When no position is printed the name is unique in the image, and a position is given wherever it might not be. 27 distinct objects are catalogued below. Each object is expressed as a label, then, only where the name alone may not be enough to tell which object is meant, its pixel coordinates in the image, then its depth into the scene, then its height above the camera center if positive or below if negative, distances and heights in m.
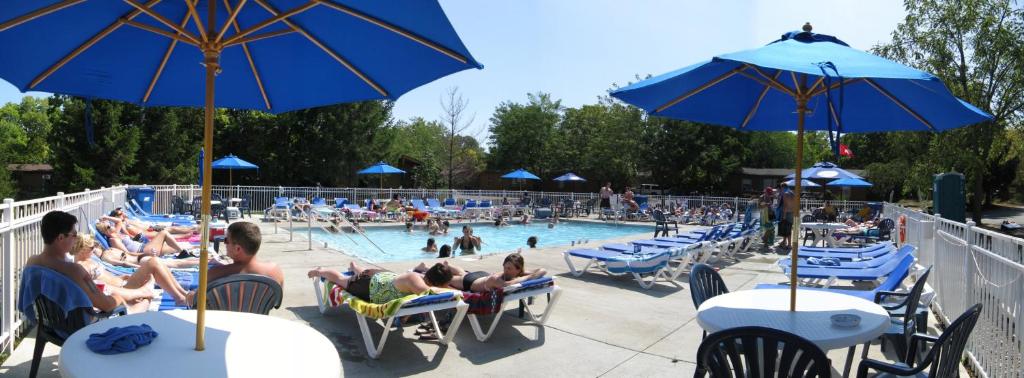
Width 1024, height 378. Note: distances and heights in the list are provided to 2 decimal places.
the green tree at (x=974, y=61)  22.06 +5.17
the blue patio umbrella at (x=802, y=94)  3.41 +0.77
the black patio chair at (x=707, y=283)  4.35 -0.71
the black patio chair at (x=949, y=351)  2.68 -0.73
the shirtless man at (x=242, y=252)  3.88 -0.47
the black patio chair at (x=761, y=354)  2.31 -0.67
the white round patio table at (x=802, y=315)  3.09 -0.74
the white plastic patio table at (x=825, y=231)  12.15 -0.90
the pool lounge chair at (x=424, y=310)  4.36 -0.95
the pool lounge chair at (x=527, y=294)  4.96 -0.96
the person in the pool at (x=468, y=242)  11.87 -1.15
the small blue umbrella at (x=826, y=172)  15.07 +0.53
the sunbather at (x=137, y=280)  4.20 -0.76
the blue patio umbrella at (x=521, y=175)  29.11 +0.59
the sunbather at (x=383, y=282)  4.65 -0.83
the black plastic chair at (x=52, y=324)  3.44 -0.87
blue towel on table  2.28 -0.64
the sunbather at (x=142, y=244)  7.10 -0.79
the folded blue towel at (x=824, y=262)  7.53 -0.91
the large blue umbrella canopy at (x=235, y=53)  2.79 +0.78
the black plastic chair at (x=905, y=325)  4.05 -0.99
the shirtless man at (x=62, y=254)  3.50 -0.45
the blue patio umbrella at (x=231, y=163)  20.14 +0.66
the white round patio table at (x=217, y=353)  2.14 -0.68
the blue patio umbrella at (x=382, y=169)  24.58 +0.65
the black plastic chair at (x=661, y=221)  14.50 -0.79
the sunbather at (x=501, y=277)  5.15 -0.83
